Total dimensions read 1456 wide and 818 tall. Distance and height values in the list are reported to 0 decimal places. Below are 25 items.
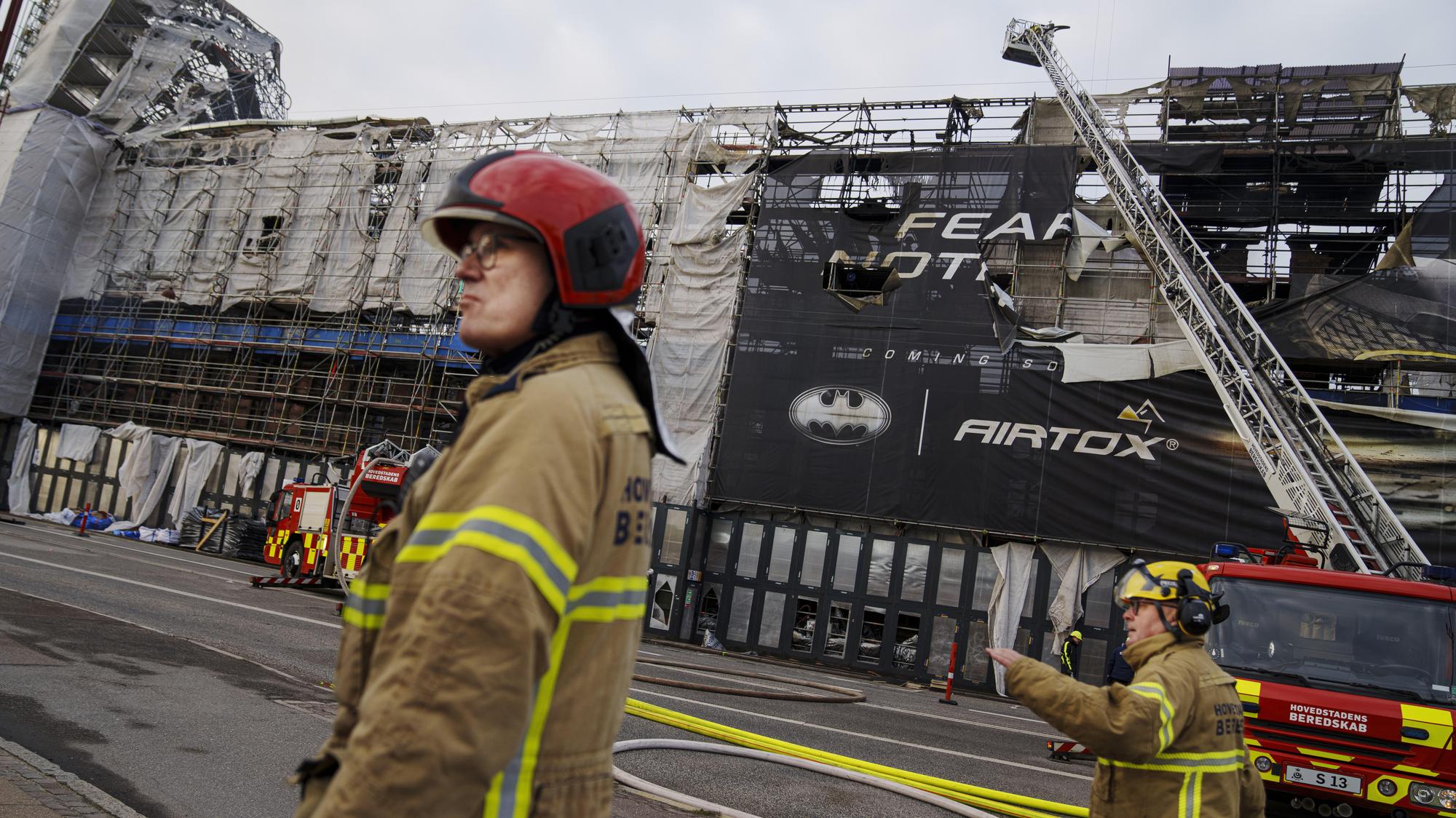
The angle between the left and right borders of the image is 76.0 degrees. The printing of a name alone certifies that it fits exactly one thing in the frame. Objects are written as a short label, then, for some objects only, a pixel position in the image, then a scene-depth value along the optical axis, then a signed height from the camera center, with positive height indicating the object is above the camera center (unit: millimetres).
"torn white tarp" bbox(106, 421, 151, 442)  32156 +1157
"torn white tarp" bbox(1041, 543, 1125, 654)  20297 +955
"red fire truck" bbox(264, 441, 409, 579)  17219 -448
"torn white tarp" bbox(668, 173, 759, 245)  25672 +9476
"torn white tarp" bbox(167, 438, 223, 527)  31203 +91
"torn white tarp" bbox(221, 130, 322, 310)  32531 +9160
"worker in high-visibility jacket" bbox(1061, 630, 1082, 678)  10359 -358
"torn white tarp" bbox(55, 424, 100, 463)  32906 +548
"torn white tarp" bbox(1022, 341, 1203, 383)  20609 +5862
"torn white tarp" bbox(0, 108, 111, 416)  33500 +7874
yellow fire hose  6758 -1400
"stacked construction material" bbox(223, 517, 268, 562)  26297 -1450
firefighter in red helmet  1335 -38
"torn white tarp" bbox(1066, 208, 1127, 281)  22516 +8977
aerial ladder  14562 +4869
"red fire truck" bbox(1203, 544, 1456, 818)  7469 -164
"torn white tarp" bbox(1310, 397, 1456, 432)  18688 +5085
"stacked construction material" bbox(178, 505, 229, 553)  28250 -1594
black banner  20250 +4603
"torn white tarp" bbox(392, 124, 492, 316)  29703 +8064
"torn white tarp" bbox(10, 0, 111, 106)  35344 +15037
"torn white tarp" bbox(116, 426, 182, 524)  31625 -231
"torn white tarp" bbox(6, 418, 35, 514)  33781 -811
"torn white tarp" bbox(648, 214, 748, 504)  24328 +5703
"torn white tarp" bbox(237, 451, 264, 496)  30672 +478
